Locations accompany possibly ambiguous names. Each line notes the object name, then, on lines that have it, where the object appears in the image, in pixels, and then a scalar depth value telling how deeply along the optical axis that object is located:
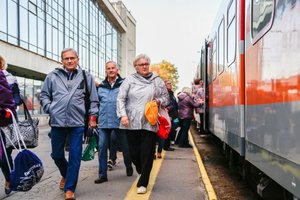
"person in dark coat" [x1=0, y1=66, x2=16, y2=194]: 5.11
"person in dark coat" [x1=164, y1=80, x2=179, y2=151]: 11.19
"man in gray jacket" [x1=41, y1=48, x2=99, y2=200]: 5.55
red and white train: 3.33
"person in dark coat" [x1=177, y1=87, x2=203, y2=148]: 12.24
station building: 24.66
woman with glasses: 5.90
